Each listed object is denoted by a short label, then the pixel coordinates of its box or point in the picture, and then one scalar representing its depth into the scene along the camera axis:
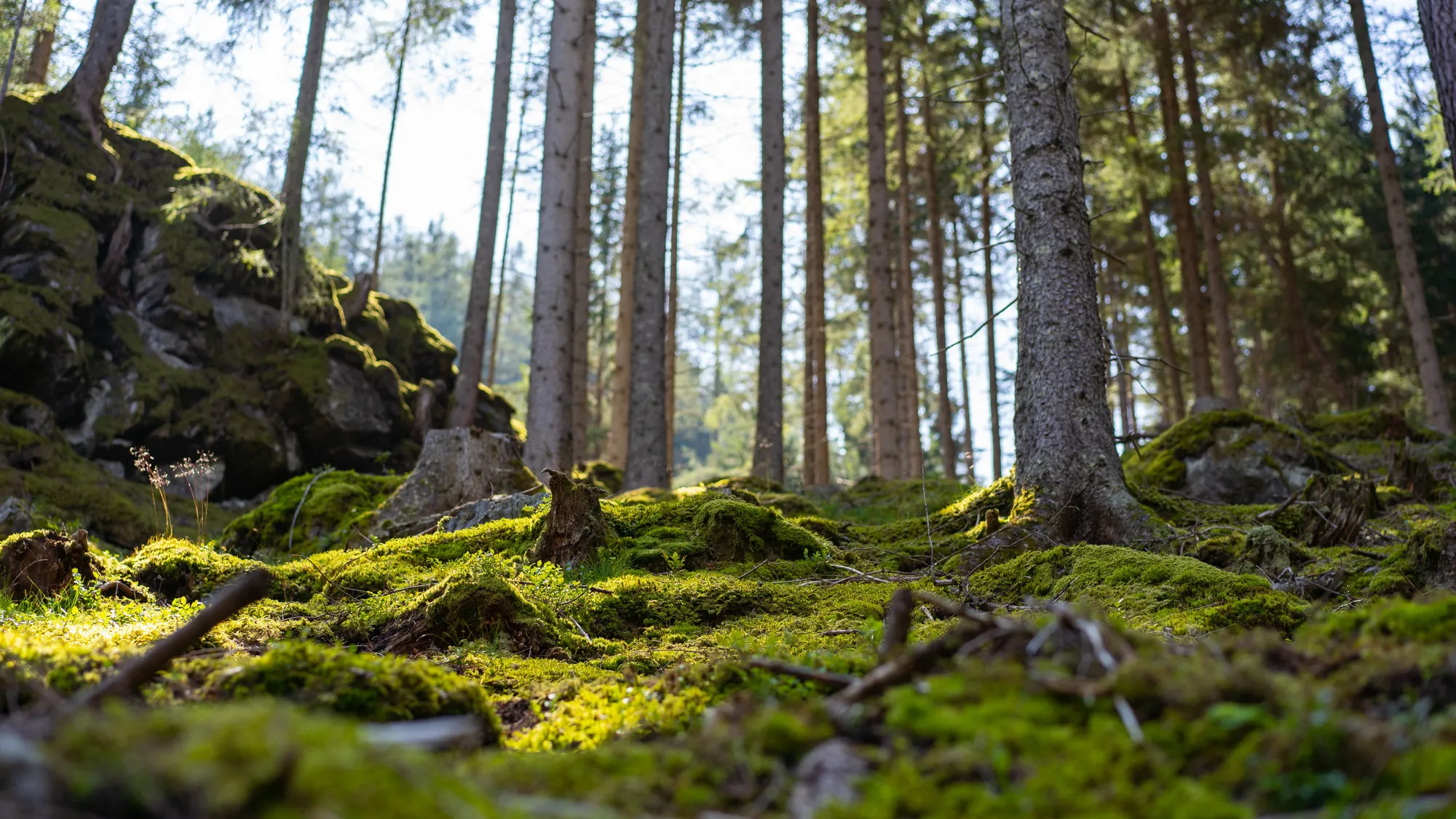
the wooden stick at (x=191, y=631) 1.78
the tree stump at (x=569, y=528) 5.42
